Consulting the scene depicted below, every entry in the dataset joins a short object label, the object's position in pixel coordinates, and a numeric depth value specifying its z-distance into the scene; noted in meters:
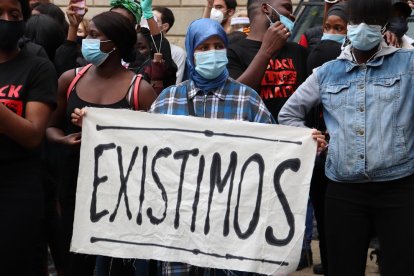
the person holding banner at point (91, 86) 5.15
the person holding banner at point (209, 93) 4.53
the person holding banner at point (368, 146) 4.27
